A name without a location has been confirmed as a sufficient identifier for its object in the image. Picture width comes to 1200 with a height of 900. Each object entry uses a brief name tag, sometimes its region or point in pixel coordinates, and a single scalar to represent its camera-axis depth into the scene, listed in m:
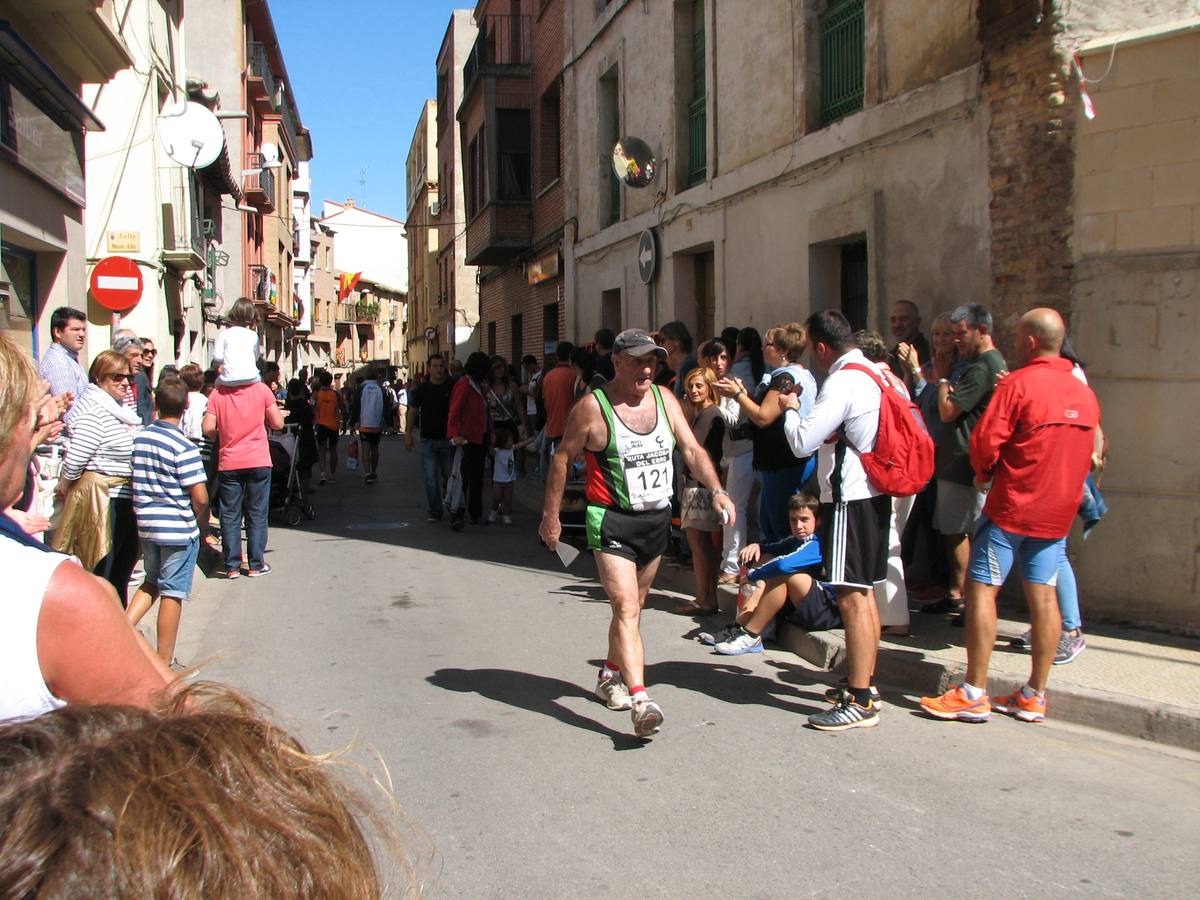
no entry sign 12.23
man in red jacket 5.00
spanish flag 60.62
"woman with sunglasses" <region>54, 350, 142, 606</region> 5.90
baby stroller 11.87
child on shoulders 8.84
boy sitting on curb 6.05
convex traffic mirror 15.05
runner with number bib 5.16
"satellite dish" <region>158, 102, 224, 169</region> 15.97
